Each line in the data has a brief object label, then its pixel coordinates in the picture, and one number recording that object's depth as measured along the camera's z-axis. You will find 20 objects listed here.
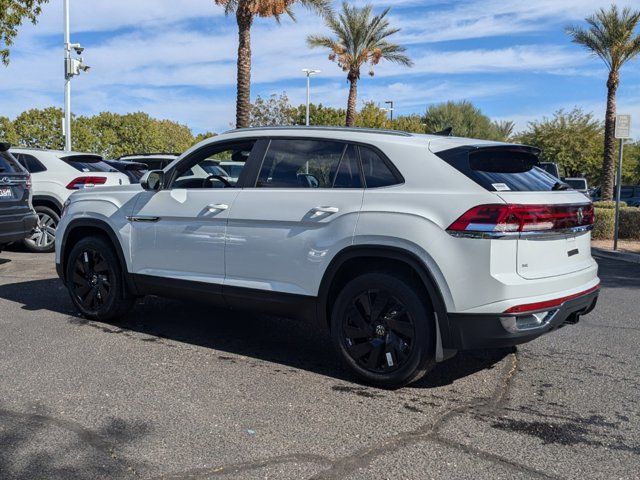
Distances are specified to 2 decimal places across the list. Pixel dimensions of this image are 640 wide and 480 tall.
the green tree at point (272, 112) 53.53
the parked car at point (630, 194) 30.68
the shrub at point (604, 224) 16.16
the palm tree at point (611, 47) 24.20
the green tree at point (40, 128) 40.53
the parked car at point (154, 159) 16.64
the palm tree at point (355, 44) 33.31
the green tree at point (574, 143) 50.06
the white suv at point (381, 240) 3.99
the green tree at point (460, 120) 56.34
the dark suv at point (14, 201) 8.72
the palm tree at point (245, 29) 20.86
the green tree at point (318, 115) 49.56
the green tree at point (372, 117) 45.95
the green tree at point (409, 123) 51.28
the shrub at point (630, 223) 16.08
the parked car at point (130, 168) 12.07
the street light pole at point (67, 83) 22.88
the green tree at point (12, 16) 16.66
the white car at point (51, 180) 10.63
